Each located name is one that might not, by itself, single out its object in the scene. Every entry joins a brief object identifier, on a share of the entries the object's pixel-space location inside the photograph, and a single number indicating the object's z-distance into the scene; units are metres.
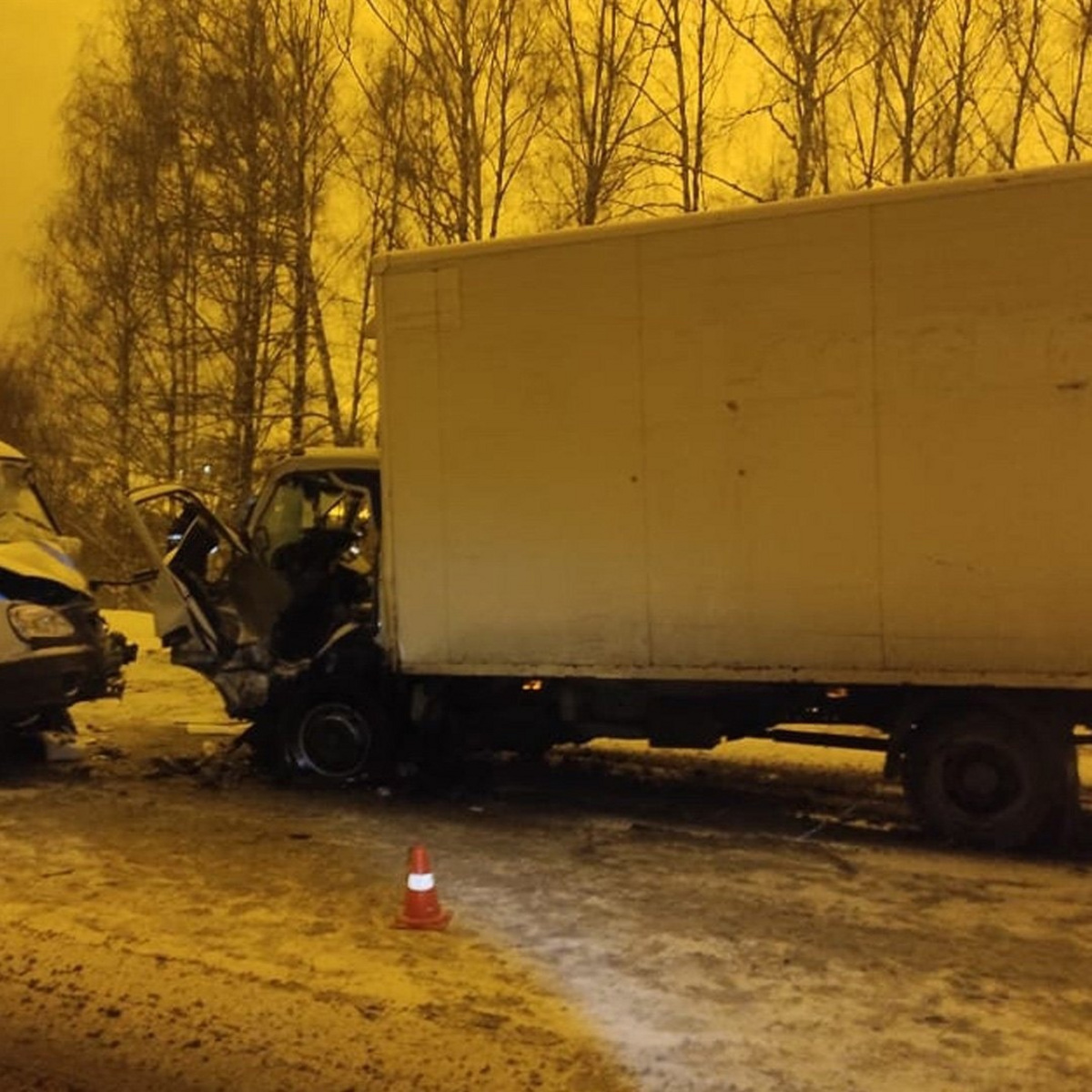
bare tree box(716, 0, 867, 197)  17.44
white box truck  6.34
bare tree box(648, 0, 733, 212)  17.86
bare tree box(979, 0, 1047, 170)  16.95
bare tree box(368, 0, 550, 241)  18.91
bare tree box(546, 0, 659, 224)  18.34
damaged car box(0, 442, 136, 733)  8.26
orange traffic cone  5.35
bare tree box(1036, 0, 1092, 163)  16.64
